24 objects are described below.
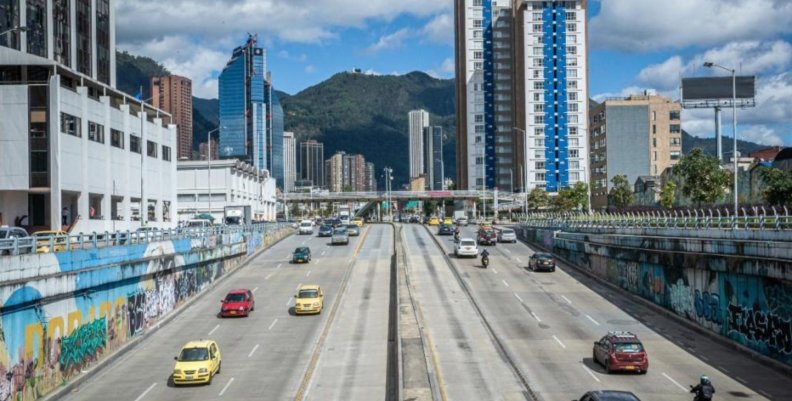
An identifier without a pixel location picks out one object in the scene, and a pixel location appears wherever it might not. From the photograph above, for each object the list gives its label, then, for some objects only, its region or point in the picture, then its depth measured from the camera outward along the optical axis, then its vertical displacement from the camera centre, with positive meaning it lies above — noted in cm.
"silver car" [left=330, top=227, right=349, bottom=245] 8300 -301
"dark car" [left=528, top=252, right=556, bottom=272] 6262 -444
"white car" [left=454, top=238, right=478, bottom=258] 7144 -370
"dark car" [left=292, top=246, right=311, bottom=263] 6819 -402
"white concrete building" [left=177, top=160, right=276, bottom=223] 11494 +318
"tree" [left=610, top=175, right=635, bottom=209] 12244 +145
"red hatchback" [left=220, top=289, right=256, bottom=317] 4597 -537
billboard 10594 +1496
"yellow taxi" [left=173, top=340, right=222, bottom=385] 3119 -595
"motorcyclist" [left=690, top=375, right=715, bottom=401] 2439 -561
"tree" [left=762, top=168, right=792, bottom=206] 6353 +108
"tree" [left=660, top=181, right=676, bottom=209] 9388 +93
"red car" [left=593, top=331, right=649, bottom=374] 3164 -585
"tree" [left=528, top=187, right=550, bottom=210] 15538 +112
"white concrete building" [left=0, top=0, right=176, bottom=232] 5500 +478
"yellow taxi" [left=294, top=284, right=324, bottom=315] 4597 -524
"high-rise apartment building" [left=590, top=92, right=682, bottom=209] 15975 +1322
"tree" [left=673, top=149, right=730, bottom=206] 7271 +235
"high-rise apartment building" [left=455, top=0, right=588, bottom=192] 17388 +2577
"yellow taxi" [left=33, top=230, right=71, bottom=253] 2976 -128
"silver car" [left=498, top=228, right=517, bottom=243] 8625 -318
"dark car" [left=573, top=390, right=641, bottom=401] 2191 -518
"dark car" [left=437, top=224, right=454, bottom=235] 10006 -294
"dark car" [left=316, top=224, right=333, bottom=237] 9519 -273
